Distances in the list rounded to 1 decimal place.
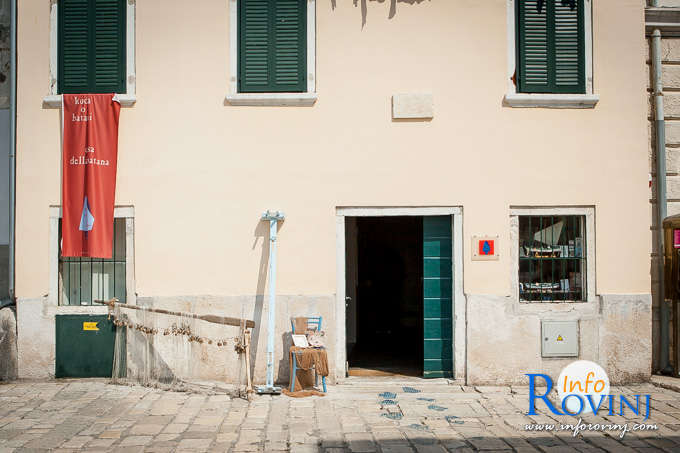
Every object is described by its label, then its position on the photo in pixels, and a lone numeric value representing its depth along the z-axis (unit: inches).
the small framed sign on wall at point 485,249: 337.1
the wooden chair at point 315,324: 322.0
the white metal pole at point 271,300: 317.7
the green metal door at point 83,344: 337.1
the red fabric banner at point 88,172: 335.0
